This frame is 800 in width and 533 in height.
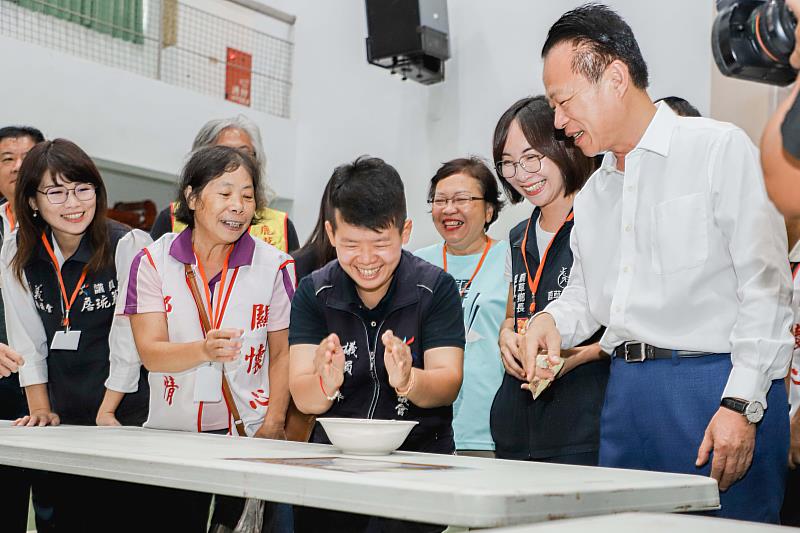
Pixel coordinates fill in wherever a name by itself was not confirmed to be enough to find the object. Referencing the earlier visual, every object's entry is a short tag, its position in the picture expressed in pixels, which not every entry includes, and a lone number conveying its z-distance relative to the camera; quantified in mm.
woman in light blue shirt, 2645
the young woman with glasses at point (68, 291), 2502
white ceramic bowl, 1572
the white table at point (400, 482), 1052
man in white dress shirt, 1558
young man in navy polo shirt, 1969
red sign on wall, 6863
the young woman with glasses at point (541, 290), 2018
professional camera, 1142
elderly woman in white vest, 2258
